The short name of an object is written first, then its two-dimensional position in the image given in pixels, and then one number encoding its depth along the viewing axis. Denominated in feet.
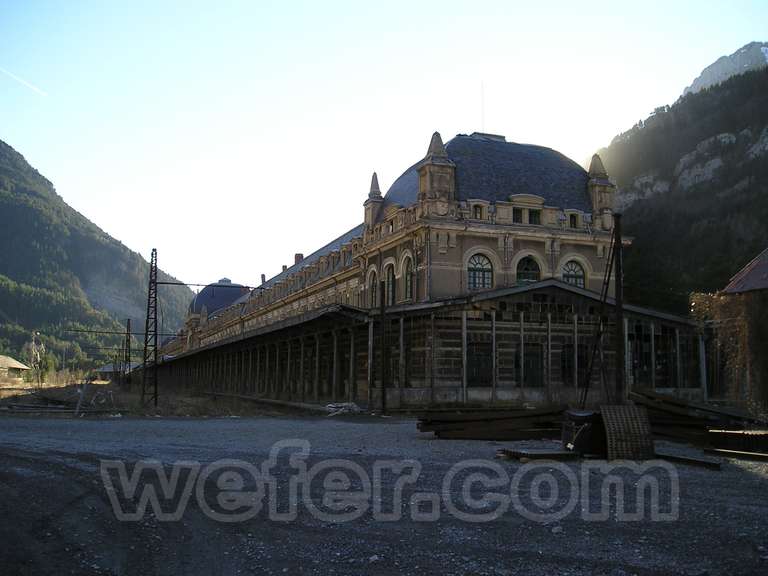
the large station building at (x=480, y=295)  94.89
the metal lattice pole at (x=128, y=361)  198.90
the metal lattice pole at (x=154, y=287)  111.45
